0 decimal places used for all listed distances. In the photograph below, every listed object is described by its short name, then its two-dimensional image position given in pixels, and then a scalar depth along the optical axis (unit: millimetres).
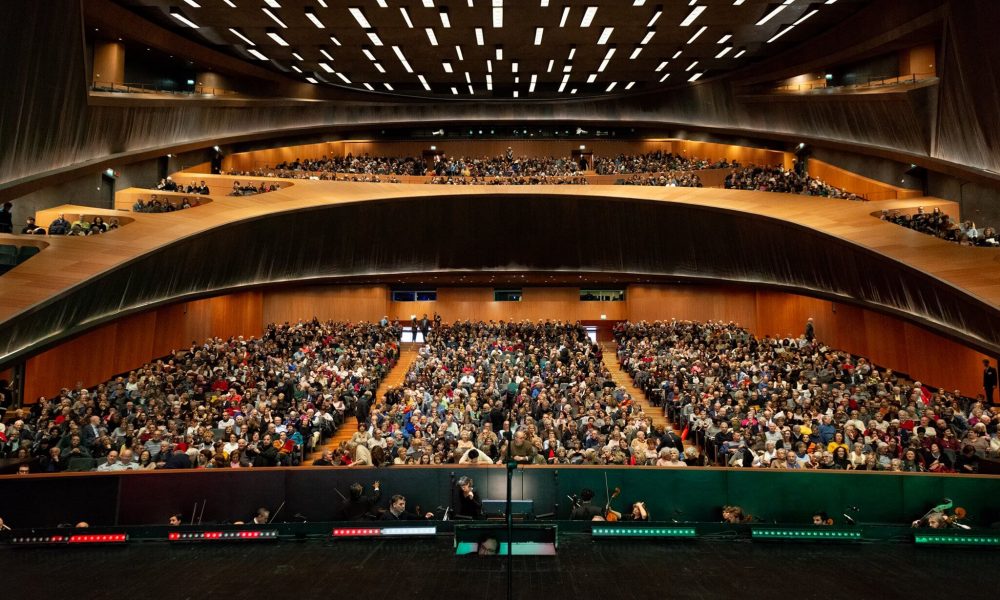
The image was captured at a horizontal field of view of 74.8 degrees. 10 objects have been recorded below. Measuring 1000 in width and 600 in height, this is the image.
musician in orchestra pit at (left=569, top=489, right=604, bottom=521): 7176
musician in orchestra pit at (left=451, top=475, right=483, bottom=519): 7312
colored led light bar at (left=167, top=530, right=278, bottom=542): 6758
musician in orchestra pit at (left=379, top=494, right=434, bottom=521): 7191
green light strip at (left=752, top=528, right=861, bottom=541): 6672
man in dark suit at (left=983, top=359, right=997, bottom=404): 14320
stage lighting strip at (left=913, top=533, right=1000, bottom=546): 6367
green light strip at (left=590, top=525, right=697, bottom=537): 6809
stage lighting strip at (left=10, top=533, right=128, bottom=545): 6574
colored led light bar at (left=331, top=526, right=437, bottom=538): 6832
